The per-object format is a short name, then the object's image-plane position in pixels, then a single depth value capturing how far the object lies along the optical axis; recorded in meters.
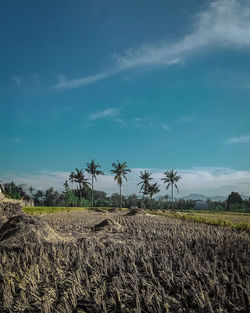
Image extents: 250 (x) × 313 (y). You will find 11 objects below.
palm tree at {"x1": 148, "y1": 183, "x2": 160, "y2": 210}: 58.16
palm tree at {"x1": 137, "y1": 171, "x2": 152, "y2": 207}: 59.28
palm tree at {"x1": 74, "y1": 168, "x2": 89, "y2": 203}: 61.97
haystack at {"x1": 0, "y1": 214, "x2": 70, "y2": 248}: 7.33
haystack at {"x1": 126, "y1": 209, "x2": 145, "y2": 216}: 26.83
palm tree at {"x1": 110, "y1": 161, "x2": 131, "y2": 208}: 53.28
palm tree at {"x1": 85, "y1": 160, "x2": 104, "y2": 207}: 57.41
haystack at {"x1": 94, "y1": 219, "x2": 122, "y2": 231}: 11.18
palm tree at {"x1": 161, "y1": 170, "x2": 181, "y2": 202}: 59.33
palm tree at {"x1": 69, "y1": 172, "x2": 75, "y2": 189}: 62.97
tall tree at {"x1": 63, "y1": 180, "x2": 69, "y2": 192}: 86.91
